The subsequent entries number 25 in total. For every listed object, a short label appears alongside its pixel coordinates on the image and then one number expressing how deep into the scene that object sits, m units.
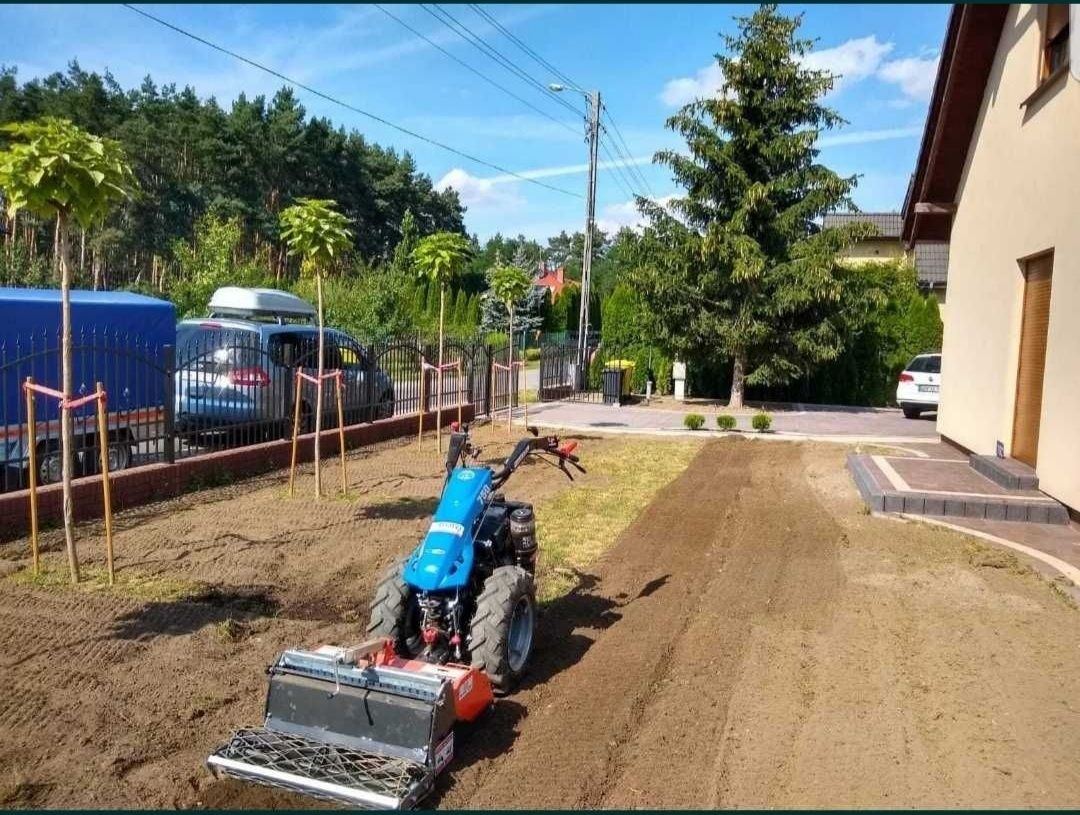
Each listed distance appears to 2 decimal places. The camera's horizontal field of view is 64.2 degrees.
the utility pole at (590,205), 24.62
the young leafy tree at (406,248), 39.72
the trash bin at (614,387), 23.30
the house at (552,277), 84.00
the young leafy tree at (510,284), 19.66
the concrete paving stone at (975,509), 9.34
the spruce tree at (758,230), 20.67
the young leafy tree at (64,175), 5.52
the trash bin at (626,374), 23.75
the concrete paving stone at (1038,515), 9.12
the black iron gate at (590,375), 23.53
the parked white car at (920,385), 20.78
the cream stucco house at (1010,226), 9.34
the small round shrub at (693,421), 17.66
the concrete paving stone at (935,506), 9.41
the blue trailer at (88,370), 8.69
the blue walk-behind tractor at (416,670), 3.48
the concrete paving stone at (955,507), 9.40
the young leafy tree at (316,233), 9.48
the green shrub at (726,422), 17.59
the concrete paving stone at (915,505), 9.45
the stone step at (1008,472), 9.88
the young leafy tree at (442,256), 14.19
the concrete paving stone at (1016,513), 9.19
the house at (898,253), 29.67
